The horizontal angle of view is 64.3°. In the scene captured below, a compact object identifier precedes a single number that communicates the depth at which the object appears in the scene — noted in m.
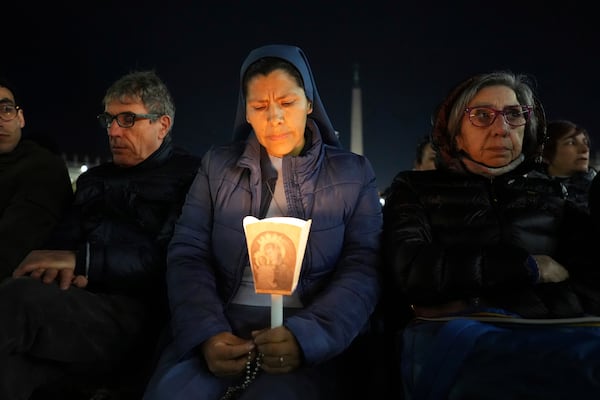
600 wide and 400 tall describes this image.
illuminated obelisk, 44.72
